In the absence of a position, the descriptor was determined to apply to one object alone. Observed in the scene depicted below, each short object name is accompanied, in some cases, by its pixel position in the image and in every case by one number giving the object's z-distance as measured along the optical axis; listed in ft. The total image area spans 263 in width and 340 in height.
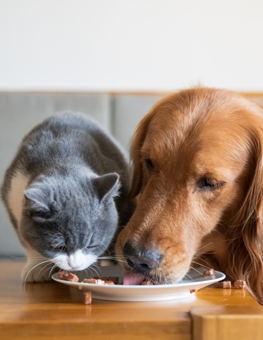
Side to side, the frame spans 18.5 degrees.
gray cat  3.11
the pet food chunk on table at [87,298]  2.85
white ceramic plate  2.79
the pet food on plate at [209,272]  3.07
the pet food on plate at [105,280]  2.91
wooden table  2.65
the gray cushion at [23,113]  4.39
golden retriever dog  3.01
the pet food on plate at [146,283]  2.93
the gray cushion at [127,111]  4.45
